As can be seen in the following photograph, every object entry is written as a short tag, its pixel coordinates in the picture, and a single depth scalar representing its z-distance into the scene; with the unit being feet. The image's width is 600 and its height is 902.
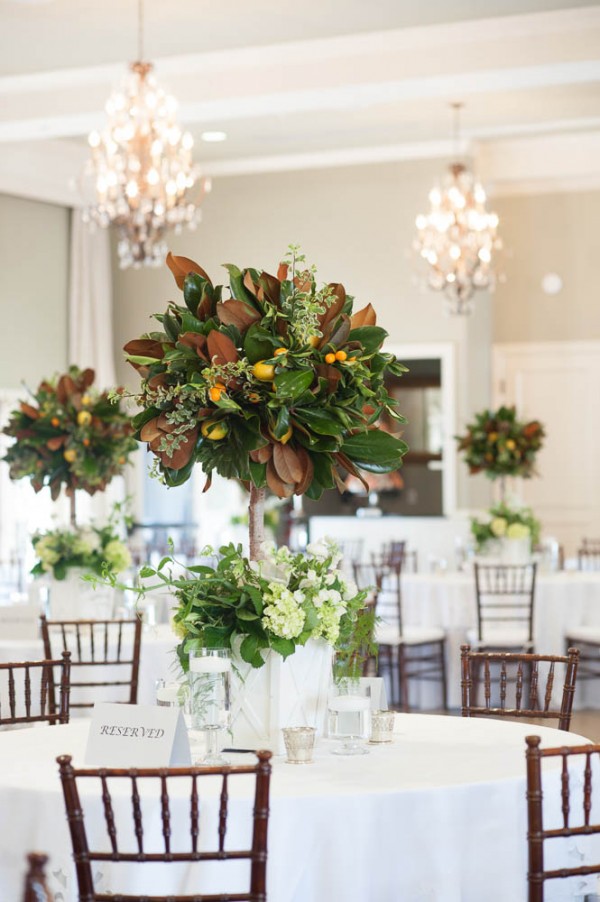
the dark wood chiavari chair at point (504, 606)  26.32
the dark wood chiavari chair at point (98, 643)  16.98
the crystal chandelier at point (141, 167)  26.89
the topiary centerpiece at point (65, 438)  20.36
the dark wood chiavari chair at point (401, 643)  27.04
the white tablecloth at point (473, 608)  27.53
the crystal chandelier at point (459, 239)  36.17
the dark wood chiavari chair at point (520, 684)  12.46
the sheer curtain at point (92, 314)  42.14
